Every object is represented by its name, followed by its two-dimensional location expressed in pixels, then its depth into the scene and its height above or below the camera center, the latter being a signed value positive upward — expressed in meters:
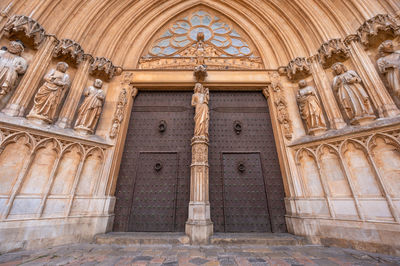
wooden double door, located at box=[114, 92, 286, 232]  4.23 +0.79
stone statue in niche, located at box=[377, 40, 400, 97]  3.47 +2.80
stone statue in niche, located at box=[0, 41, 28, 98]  3.41 +2.72
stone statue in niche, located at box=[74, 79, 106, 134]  4.21 +2.18
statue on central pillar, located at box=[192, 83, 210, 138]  4.45 +2.31
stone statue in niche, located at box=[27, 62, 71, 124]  3.68 +2.24
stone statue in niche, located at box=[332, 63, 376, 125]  3.65 +2.27
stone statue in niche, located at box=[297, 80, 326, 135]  4.18 +2.20
